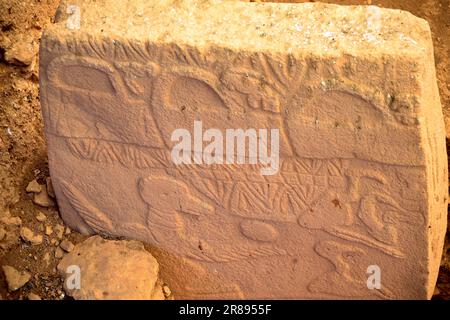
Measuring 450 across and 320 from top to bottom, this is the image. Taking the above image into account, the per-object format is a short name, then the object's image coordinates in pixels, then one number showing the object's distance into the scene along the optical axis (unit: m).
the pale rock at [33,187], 2.81
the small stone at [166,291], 2.71
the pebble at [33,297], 2.56
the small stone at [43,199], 2.79
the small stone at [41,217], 2.77
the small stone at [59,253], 2.68
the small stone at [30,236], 2.70
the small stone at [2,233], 2.68
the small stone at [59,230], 2.73
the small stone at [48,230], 2.73
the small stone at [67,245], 2.68
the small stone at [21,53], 2.98
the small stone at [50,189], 2.80
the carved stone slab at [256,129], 2.09
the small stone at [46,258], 2.67
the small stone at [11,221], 2.72
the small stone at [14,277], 2.59
